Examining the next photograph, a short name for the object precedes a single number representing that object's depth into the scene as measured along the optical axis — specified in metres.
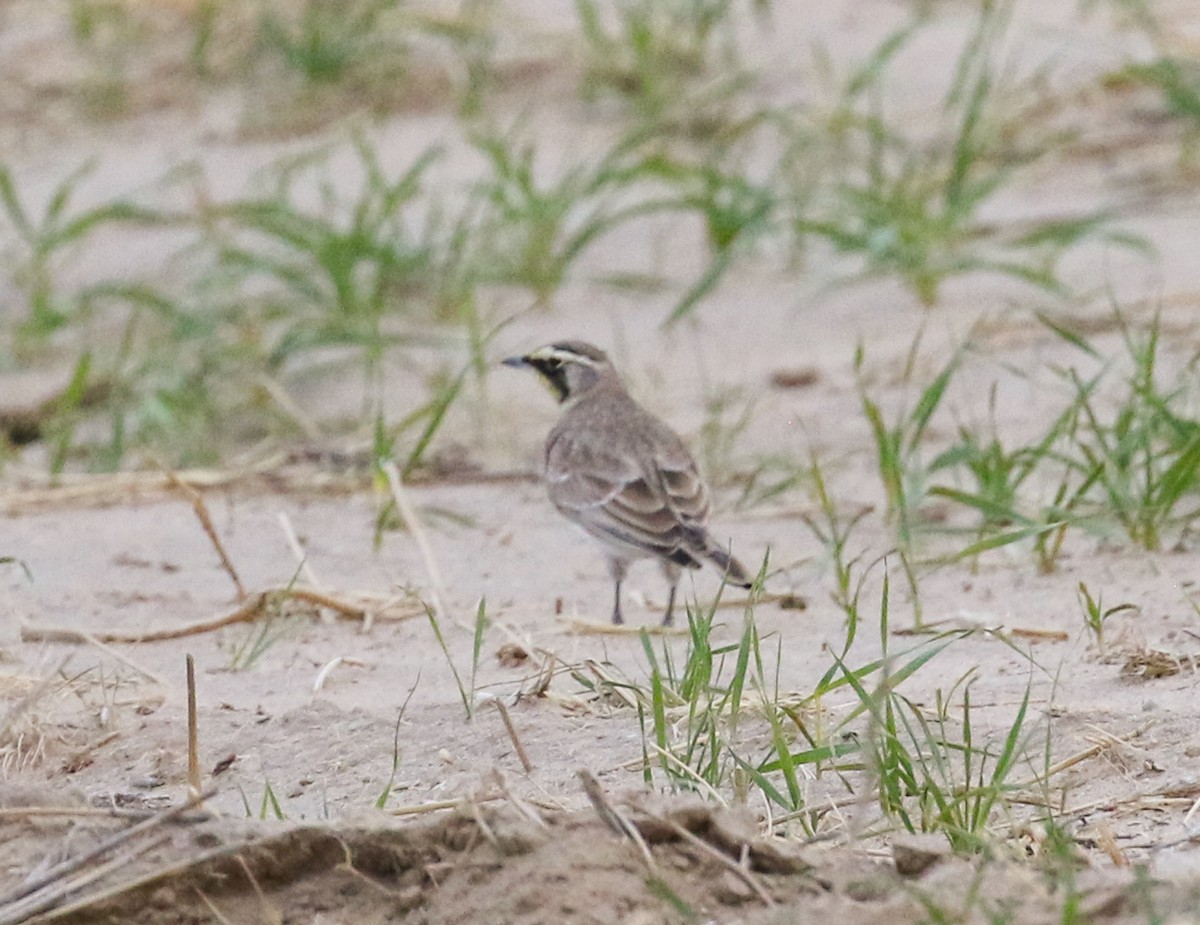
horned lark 9.35
